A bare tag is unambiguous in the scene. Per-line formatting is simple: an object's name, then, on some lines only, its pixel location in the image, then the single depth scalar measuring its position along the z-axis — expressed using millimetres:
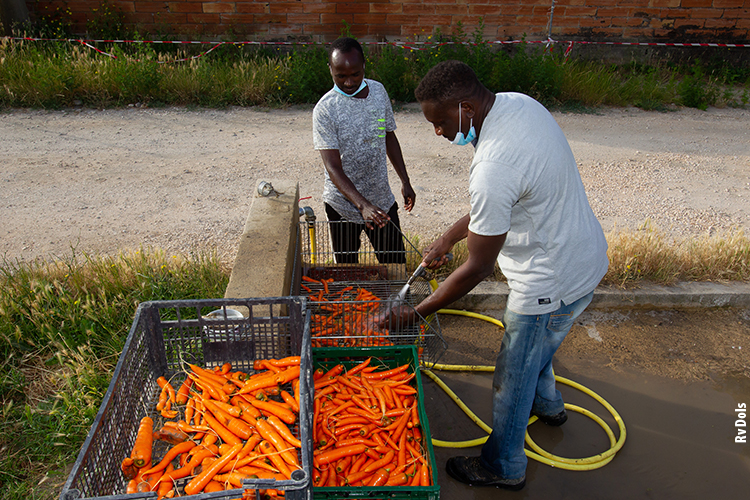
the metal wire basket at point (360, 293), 3391
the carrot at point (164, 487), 2432
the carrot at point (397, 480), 2855
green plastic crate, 2439
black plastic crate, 2184
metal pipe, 4220
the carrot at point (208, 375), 2938
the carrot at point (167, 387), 2854
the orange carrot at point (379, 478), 2857
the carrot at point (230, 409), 2803
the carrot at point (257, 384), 2925
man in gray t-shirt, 3846
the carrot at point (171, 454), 2522
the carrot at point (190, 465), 2498
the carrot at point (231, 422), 2744
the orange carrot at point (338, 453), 2939
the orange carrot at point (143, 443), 2484
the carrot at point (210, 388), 2896
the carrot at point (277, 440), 2557
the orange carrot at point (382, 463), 2945
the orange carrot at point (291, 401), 2879
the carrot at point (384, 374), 3391
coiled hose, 3377
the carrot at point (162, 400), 2828
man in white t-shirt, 2379
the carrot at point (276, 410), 2791
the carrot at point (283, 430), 2662
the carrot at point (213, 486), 2438
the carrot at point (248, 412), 2814
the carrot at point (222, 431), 2713
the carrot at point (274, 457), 2488
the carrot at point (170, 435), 2650
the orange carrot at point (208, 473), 2430
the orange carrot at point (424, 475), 2820
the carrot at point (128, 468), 2459
